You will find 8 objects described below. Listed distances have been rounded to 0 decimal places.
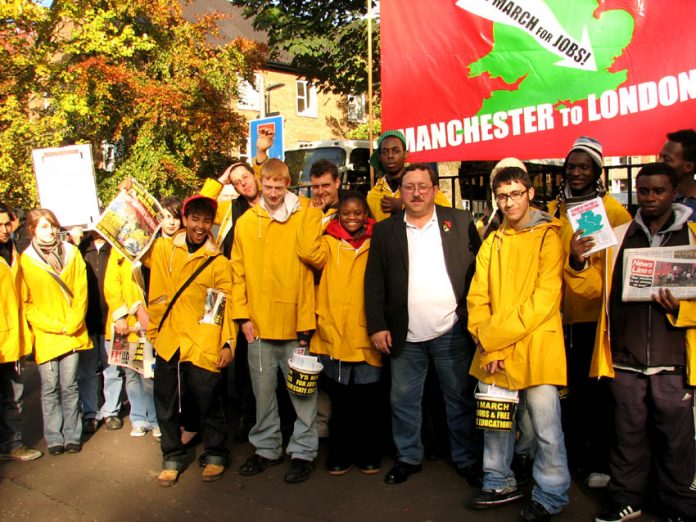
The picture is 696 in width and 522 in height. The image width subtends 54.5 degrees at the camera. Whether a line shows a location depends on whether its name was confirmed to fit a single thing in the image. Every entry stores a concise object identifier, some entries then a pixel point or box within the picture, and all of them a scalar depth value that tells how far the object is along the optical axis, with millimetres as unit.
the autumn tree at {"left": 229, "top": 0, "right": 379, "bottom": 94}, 13836
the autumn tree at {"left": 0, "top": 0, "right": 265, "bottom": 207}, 11906
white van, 12570
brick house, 29375
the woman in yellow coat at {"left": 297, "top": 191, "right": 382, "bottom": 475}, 4883
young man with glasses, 3996
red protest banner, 4945
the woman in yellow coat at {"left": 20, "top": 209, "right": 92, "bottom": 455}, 5621
